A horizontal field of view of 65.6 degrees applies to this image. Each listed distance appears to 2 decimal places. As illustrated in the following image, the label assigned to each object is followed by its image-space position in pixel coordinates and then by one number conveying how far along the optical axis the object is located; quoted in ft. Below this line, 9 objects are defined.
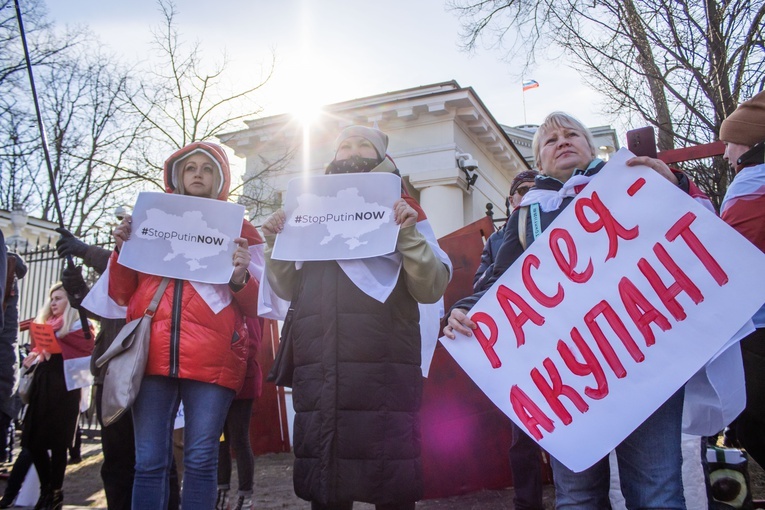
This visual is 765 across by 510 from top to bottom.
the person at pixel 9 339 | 13.51
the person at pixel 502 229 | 12.82
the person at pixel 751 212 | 8.01
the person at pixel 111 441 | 10.19
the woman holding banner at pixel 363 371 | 7.36
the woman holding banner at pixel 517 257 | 5.93
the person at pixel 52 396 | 13.94
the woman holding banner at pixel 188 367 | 8.45
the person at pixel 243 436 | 12.82
